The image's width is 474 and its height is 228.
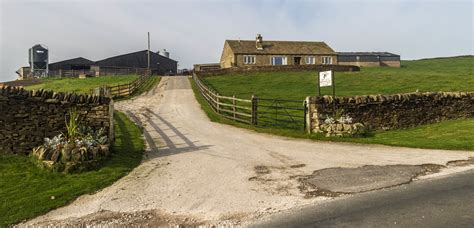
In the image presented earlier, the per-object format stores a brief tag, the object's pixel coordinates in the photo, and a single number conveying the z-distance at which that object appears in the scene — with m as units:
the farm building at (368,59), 70.00
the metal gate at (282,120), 16.92
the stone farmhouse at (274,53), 55.16
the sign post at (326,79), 15.73
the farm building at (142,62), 65.75
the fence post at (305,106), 15.49
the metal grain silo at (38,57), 70.12
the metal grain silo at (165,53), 83.57
